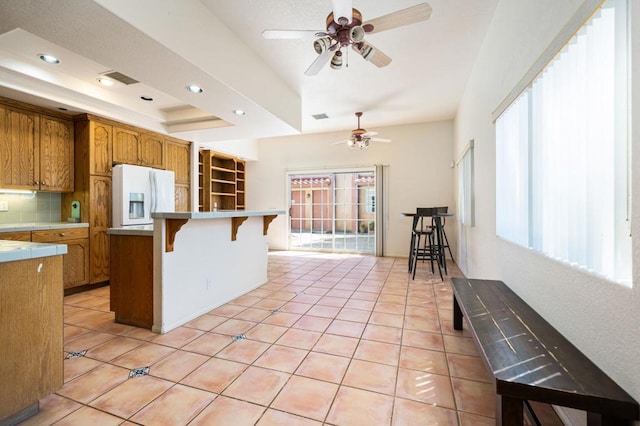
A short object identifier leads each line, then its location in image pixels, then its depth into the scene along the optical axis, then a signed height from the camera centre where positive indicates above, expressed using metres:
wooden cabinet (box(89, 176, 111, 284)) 3.87 -0.18
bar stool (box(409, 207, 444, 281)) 4.51 -0.52
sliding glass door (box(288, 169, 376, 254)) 6.86 +0.03
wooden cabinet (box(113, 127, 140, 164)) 4.17 +1.03
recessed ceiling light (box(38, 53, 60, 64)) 2.91 +1.65
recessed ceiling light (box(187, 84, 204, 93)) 2.89 +1.31
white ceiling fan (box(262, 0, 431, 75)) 1.90 +1.37
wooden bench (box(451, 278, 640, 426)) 0.95 -0.63
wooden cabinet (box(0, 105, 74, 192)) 3.25 +0.78
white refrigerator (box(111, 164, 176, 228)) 4.01 +0.30
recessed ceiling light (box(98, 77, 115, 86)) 3.50 +1.68
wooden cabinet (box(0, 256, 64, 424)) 1.37 -0.62
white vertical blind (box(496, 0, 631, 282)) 1.08 +0.28
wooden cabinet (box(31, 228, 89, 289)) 3.45 -0.51
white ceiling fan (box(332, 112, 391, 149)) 5.19 +1.41
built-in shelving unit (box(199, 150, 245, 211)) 6.31 +0.76
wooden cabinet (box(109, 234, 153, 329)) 2.60 -0.64
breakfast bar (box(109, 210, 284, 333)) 2.53 -0.56
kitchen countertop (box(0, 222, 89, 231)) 3.00 -0.16
